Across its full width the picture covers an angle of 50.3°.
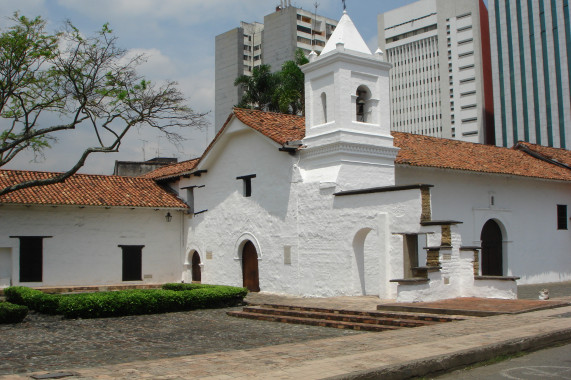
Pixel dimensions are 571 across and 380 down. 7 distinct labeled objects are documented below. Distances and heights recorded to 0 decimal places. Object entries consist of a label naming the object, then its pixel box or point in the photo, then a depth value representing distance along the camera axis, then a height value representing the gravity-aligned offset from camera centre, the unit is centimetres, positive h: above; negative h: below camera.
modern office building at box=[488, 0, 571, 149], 6550 +1928
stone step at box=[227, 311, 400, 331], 1130 -153
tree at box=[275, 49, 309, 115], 3266 +845
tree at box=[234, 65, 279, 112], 3478 +907
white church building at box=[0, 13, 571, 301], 1558 +110
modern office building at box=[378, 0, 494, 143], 8231 +2537
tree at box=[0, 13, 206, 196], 1811 +487
